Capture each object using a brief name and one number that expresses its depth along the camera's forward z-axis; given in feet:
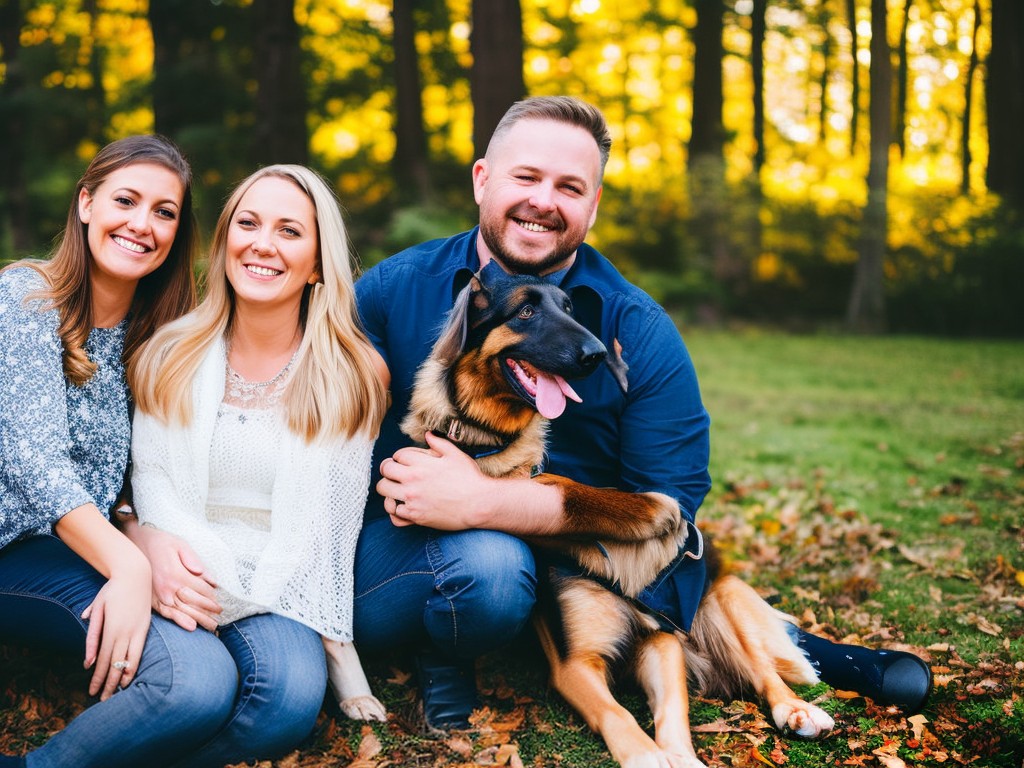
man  8.51
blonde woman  8.27
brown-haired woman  7.41
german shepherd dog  8.24
